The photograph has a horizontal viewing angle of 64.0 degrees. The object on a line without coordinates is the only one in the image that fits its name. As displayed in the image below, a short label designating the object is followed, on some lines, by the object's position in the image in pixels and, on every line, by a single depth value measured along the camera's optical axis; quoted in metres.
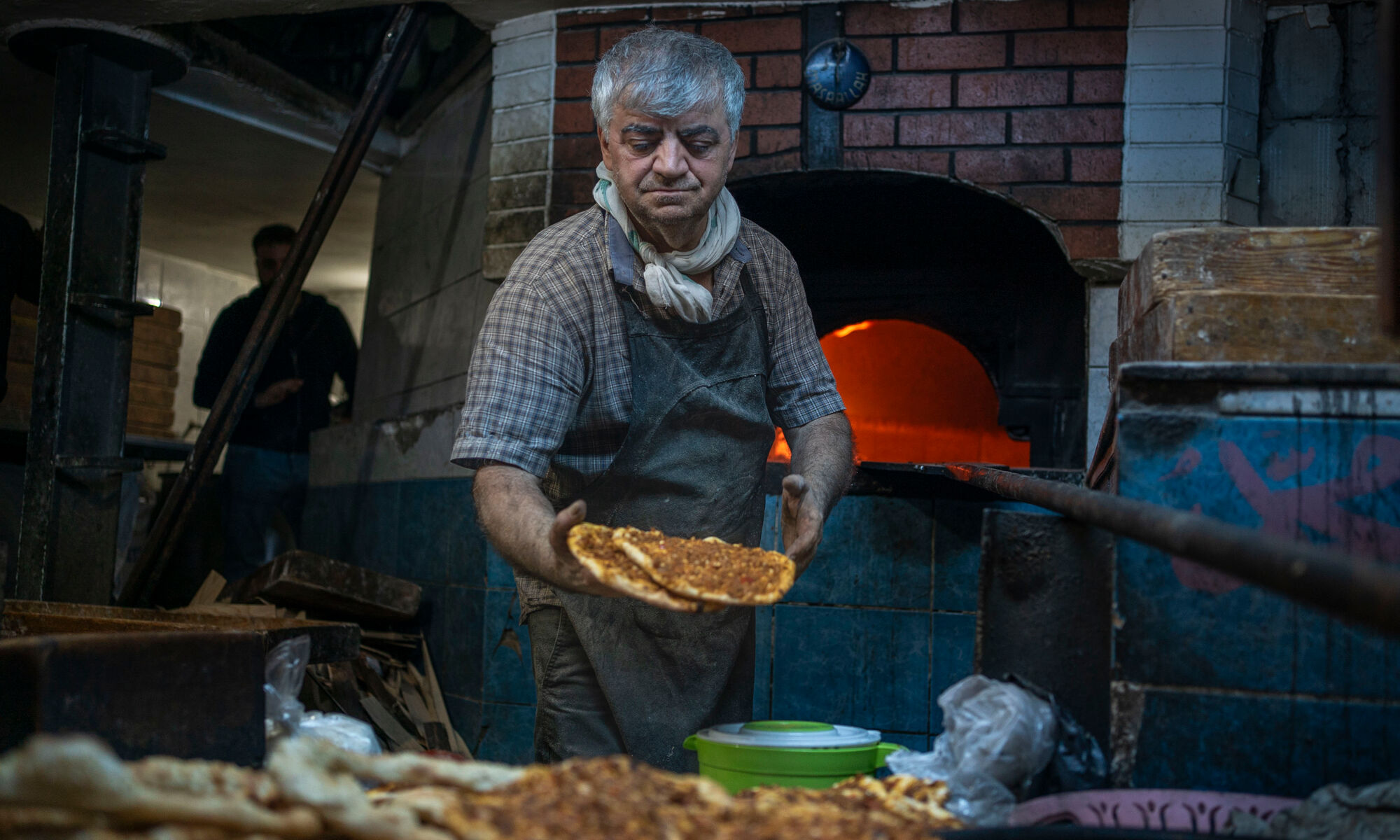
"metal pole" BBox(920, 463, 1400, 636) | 0.82
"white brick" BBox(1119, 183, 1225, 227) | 3.60
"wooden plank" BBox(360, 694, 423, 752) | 3.96
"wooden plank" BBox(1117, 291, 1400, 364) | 1.76
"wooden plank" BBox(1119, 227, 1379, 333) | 1.79
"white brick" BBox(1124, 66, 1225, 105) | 3.62
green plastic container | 1.55
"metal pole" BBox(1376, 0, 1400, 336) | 1.00
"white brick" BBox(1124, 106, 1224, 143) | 3.61
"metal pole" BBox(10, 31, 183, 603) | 3.97
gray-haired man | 2.26
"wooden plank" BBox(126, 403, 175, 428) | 6.84
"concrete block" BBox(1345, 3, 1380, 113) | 3.76
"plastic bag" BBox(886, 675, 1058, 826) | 1.43
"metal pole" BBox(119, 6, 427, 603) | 4.19
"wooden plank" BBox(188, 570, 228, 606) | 4.80
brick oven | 3.69
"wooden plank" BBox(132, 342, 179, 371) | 6.79
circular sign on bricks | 3.78
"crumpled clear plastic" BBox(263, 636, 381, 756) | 1.75
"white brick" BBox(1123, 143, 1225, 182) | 3.60
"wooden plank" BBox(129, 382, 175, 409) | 6.84
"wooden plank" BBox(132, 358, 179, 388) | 6.84
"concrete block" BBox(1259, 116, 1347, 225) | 3.76
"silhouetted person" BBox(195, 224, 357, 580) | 5.47
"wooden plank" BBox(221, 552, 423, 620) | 4.11
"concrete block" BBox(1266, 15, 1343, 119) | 3.77
